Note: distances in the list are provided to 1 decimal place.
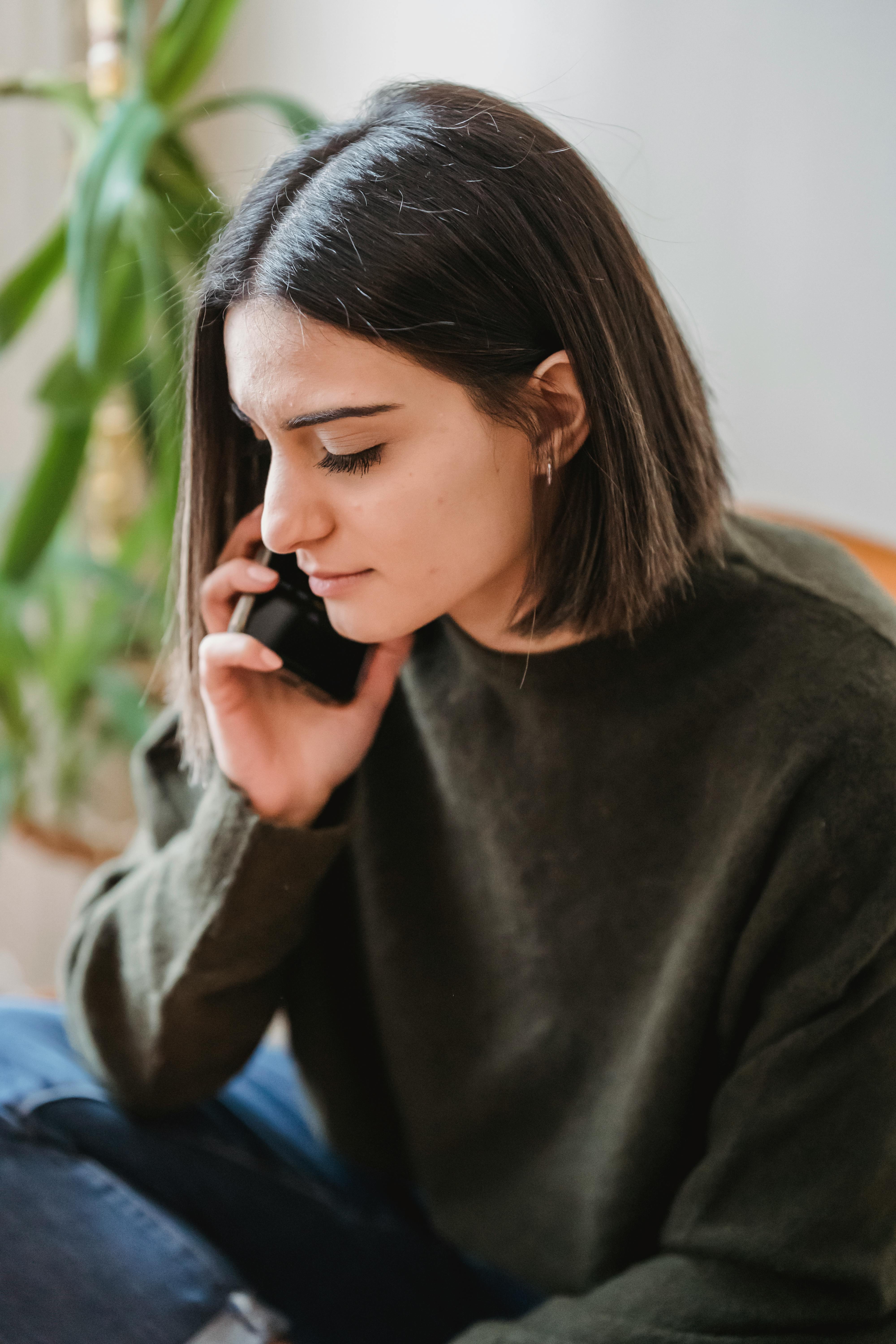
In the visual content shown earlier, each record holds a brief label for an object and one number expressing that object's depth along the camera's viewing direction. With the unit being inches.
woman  25.1
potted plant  42.4
